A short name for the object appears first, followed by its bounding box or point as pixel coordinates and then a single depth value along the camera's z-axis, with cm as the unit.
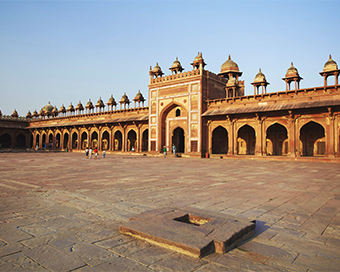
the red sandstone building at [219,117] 2144
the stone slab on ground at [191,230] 293
